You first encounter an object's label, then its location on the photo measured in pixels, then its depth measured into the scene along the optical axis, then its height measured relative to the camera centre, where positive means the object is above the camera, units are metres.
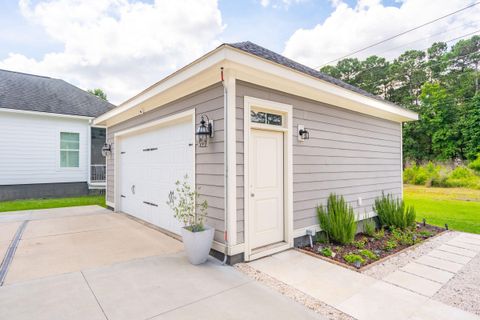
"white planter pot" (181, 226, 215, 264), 3.23 -1.07
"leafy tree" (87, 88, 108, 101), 27.56 +7.71
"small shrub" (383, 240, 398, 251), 4.33 -1.47
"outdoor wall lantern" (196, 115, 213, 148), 3.57 +0.43
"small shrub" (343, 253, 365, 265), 3.51 -1.38
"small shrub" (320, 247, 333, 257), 3.81 -1.39
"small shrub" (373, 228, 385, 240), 4.97 -1.48
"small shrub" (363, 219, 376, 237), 5.10 -1.38
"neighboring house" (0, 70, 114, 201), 9.19 +0.81
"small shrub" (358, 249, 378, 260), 3.80 -1.43
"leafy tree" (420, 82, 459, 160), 20.39 +3.43
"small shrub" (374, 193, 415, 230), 5.53 -1.17
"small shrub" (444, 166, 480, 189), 12.65 -0.92
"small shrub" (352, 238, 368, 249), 4.30 -1.44
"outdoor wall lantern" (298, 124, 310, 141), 4.24 +0.48
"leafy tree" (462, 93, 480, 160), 18.66 +2.45
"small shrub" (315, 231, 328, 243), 4.47 -1.35
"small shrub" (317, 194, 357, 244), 4.36 -1.04
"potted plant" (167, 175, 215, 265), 3.24 -0.97
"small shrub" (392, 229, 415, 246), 4.62 -1.47
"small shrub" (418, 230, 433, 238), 5.13 -1.49
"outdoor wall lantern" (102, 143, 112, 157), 7.44 +0.35
